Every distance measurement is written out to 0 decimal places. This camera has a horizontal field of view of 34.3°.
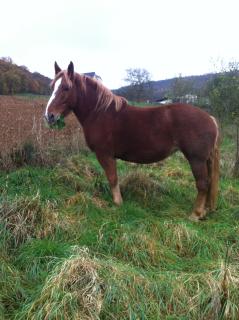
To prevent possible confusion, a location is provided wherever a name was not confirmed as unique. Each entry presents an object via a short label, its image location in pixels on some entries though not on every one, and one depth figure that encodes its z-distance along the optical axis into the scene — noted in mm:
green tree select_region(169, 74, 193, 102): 24531
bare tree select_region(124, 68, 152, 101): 49625
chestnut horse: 5621
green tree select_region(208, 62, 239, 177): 11320
